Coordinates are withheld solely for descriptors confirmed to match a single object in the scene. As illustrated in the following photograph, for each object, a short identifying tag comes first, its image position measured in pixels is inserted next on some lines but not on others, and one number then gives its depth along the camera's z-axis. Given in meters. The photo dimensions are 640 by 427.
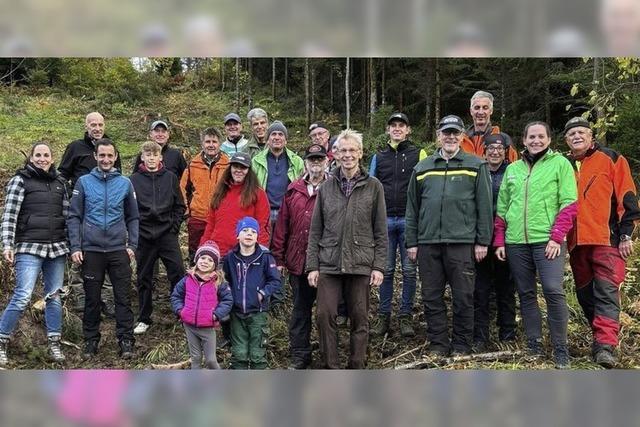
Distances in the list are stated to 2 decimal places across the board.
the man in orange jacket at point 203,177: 6.56
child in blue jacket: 5.20
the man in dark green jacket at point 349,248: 4.97
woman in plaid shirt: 5.43
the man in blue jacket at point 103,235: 5.56
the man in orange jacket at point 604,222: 5.32
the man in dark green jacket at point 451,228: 5.31
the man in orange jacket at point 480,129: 5.88
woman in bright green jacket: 5.14
